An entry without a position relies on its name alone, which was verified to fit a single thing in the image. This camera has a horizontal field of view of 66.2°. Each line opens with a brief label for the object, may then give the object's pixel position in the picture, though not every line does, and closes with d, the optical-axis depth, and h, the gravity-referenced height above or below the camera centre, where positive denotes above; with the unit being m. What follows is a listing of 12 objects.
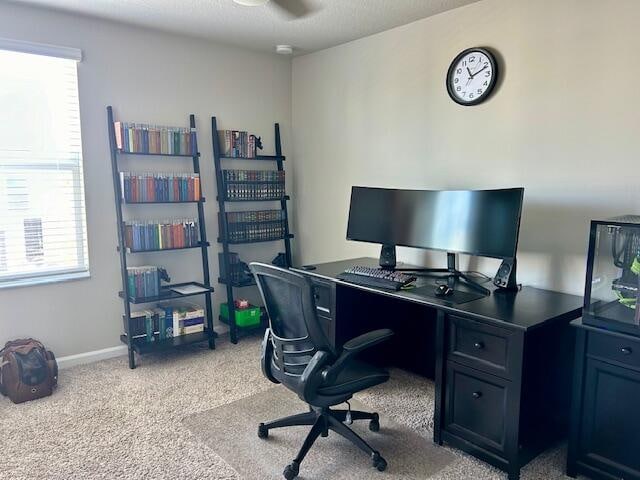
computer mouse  2.51 -0.55
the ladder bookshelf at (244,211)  3.91 -0.20
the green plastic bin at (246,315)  3.94 -1.07
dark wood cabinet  1.98 -0.93
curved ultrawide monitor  2.56 -0.21
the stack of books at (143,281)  3.45 -0.69
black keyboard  2.71 -0.54
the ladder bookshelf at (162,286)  3.37 -0.69
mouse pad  2.42 -0.57
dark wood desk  2.12 -0.85
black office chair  2.08 -0.77
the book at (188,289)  3.60 -0.79
